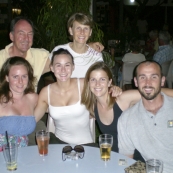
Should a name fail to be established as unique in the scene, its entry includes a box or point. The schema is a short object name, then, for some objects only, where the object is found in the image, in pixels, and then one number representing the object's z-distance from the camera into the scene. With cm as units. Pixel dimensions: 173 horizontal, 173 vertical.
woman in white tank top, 273
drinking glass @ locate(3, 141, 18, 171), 178
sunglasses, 192
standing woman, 328
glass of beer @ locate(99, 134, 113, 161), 191
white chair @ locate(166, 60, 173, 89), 568
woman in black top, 252
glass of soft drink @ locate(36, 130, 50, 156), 198
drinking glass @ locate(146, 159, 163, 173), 165
